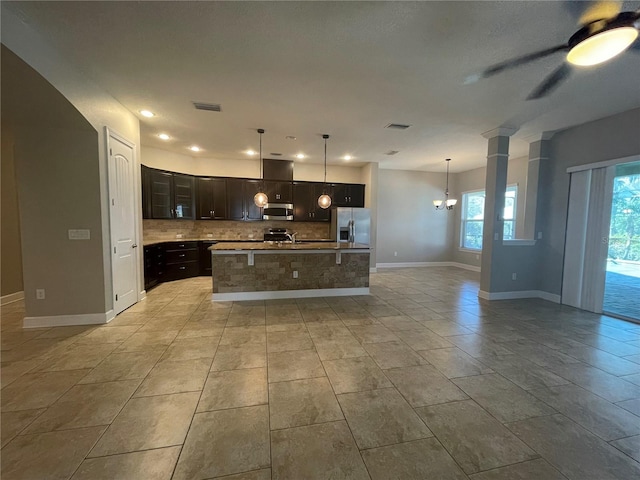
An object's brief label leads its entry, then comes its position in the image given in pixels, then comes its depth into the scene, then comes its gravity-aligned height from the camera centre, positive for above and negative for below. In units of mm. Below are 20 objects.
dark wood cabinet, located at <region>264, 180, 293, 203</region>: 6746 +791
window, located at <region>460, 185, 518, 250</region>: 7582 +150
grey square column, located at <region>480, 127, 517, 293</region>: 4469 +551
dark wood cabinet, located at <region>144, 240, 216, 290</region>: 4949 -911
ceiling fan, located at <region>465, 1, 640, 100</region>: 1713 +1355
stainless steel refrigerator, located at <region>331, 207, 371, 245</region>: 6609 -38
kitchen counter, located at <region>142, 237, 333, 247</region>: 5568 -477
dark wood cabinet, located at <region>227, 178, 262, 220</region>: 6586 +579
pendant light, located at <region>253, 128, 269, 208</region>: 4452 +376
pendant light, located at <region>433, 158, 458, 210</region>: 6996 +636
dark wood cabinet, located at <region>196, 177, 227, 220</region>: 6445 +539
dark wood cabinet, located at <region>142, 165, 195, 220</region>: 5258 +540
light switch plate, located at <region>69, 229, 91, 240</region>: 3191 -206
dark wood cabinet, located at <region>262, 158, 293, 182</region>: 6688 +1342
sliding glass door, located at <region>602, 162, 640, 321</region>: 3799 -11
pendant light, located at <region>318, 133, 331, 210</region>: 4918 +419
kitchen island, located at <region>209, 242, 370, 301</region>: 4336 -860
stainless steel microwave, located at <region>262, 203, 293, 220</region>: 6797 +263
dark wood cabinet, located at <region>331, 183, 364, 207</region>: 7133 +768
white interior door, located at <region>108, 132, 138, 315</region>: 3471 -54
